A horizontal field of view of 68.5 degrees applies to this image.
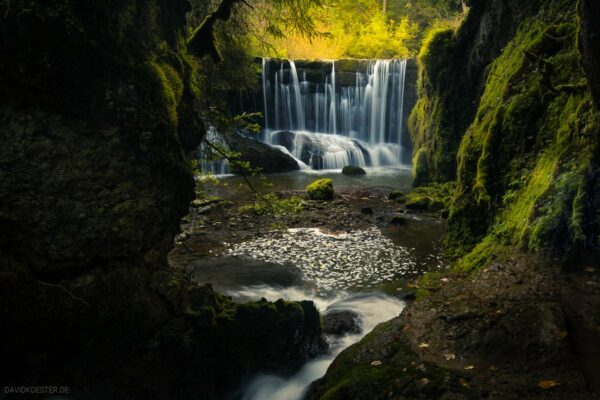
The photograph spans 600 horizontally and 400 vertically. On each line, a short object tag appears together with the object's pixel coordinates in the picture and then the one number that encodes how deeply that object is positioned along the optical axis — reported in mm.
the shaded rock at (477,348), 4191
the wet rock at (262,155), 22922
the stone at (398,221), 13914
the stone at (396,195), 17234
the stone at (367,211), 15336
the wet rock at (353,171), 23127
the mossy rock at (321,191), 17109
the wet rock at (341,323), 7585
